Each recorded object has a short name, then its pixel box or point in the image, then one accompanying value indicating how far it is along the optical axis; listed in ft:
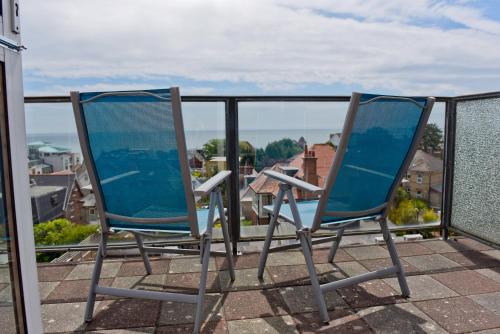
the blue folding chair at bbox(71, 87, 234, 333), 6.19
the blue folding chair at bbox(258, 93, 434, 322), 6.68
